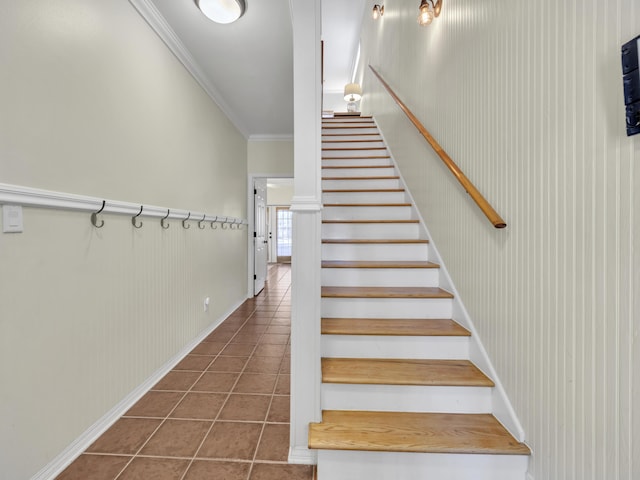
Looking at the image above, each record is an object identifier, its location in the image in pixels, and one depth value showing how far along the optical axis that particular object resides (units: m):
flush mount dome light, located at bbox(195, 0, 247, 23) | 1.87
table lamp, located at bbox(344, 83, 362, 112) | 5.97
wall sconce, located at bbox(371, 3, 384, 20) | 3.84
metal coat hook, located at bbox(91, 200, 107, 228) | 1.58
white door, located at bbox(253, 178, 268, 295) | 4.88
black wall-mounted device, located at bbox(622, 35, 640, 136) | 0.75
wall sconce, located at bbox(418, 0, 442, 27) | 2.00
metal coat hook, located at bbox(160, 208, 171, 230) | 2.28
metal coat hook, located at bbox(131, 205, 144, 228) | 1.92
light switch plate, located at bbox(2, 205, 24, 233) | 1.14
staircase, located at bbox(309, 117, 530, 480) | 1.25
